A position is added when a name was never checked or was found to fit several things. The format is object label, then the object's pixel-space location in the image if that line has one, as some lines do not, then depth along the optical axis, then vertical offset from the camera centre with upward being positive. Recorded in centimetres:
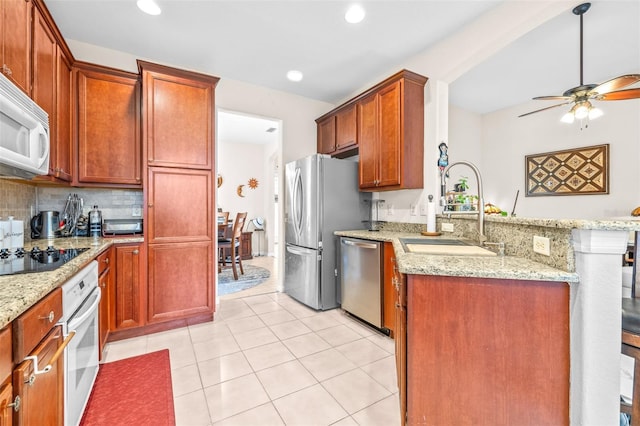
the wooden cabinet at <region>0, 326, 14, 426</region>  71 -46
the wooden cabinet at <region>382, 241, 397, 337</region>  238 -70
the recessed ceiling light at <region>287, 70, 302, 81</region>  329 +167
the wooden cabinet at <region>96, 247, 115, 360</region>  194 -62
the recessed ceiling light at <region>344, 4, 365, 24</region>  224 +166
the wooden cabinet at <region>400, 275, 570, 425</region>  102 -55
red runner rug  149 -114
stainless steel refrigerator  307 -8
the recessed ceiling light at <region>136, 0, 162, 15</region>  217 +166
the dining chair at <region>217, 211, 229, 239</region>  493 -30
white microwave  114 +37
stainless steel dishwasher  251 -68
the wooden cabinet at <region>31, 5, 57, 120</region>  176 +101
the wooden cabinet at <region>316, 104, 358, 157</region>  333 +104
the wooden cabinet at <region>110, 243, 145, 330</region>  232 -69
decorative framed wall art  363 +57
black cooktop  119 -26
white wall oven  119 -65
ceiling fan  220 +107
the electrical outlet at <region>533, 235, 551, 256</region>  116 -15
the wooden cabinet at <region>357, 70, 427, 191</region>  268 +80
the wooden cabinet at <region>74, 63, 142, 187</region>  244 +77
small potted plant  241 +21
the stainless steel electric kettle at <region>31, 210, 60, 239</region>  230 -13
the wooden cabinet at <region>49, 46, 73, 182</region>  209 +71
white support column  94 -41
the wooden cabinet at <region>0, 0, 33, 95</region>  142 +95
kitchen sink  150 -23
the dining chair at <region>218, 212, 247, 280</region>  444 -58
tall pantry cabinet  246 +19
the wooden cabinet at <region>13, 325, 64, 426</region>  80 -60
